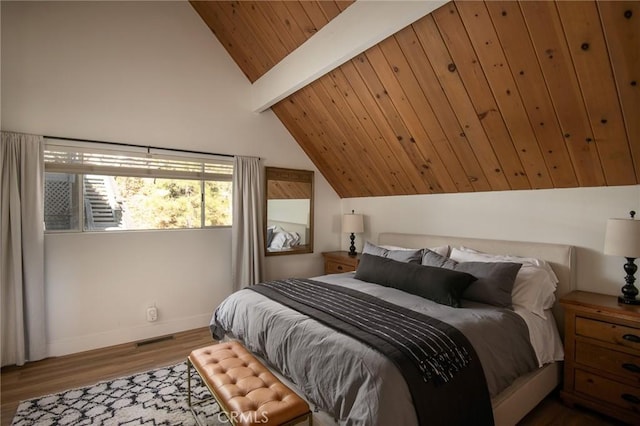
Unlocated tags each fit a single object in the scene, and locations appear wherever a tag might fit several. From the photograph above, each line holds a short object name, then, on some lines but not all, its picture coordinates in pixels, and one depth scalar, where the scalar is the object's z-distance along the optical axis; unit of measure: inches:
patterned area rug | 80.9
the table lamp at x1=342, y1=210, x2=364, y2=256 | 169.3
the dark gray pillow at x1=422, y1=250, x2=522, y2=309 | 89.4
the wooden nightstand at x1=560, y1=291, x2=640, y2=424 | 77.2
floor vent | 127.6
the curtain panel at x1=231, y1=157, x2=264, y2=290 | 151.3
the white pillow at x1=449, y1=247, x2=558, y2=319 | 91.9
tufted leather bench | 57.3
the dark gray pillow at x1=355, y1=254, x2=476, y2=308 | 90.4
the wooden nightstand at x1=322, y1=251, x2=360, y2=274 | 160.1
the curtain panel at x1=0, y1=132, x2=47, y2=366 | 105.8
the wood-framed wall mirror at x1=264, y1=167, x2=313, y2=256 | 167.5
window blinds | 116.9
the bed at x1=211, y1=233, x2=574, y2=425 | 55.4
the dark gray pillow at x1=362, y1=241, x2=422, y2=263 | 118.4
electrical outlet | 133.0
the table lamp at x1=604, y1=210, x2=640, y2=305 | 81.7
